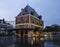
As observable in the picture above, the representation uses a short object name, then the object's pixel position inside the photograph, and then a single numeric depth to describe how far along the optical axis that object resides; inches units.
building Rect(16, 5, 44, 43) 771.2
